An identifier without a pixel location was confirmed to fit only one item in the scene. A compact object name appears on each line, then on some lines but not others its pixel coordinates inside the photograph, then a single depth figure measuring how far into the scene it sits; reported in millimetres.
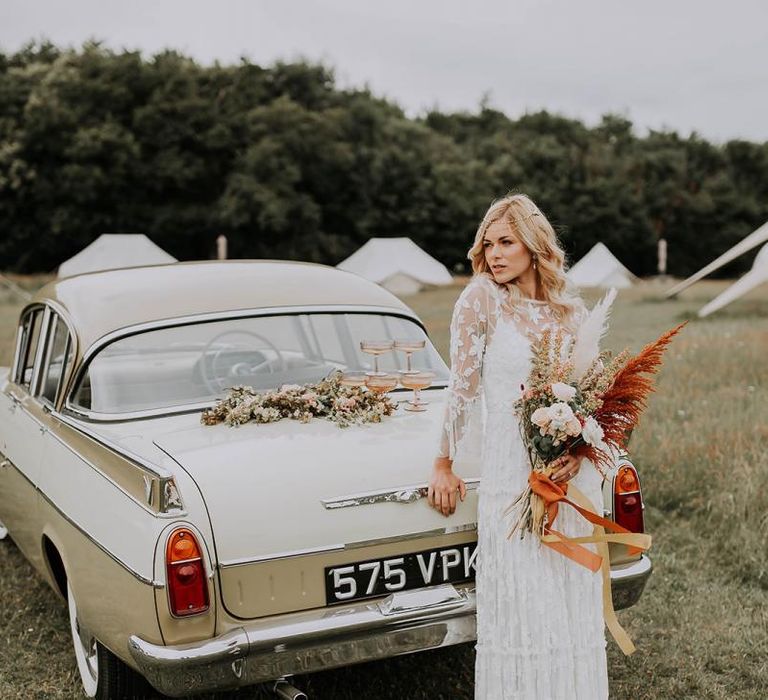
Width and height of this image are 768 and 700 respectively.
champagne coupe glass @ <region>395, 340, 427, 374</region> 4289
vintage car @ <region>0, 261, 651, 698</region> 2830
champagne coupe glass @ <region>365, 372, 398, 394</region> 3910
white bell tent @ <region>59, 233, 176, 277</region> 34094
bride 2951
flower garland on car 3549
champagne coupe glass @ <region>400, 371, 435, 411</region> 3924
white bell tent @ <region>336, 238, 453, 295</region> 37500
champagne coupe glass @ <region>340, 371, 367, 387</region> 3906
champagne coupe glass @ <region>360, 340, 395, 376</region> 4215
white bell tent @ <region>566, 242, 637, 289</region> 39062
